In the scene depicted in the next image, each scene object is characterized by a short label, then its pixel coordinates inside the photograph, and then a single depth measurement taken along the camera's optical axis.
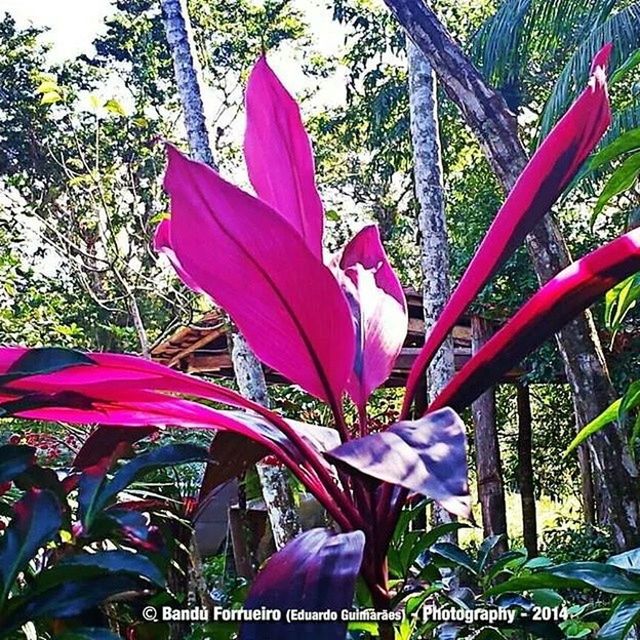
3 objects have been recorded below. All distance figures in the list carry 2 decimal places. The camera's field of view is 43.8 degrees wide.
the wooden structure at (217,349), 4.79
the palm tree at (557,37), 5.44
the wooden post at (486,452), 4.52
